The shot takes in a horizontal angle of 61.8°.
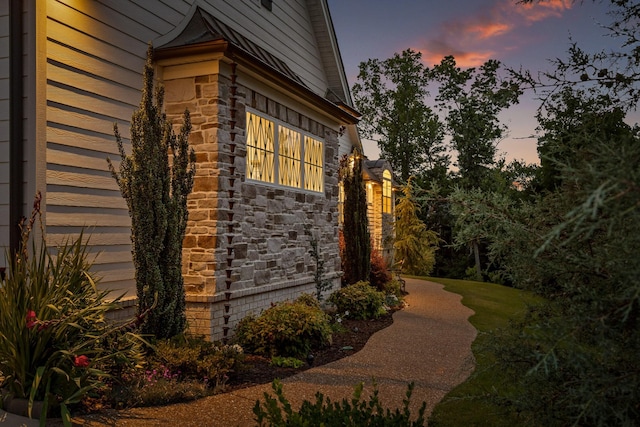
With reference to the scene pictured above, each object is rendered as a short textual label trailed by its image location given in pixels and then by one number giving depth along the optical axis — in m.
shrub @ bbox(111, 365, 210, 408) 5.18
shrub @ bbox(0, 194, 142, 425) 4.68
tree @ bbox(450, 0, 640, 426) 2.29
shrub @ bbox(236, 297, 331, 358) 7.60
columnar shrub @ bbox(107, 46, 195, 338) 6.30
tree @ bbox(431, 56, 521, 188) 30.39
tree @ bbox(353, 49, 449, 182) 32.59
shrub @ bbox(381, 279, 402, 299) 13.97
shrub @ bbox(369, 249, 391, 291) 14.23
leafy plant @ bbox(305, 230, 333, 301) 10.51
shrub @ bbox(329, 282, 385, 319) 11.12
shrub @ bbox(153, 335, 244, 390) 5.96
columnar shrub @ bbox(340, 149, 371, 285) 13.45
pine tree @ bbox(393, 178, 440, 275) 21.72
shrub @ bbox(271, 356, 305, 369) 7.13
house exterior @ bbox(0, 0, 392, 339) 5.96
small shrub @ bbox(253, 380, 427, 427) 3.31
